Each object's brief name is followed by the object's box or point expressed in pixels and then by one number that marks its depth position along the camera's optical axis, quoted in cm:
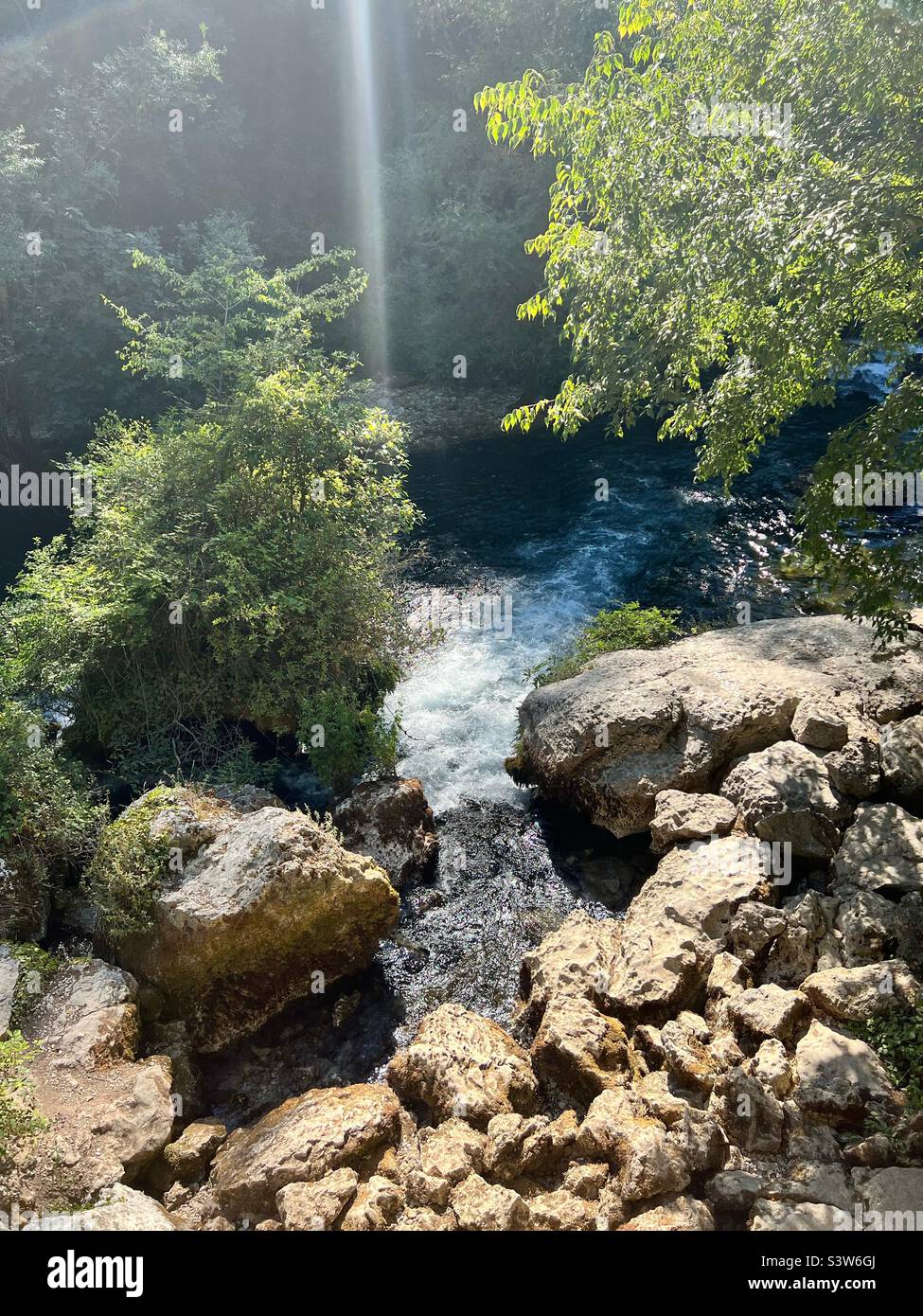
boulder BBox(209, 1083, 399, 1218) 579
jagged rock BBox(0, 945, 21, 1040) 671
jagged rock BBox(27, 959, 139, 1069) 675
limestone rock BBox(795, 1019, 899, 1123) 550
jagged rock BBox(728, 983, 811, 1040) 617
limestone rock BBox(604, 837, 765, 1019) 691
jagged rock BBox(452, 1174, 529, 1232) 507
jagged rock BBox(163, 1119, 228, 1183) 629
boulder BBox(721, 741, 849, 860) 787
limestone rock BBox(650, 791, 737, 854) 842
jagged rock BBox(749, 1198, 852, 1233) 483
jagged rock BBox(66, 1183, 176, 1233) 517
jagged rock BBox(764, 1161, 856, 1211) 502
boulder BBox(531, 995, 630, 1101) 629
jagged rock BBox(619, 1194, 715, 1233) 493
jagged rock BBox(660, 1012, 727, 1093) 602
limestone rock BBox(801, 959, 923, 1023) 611
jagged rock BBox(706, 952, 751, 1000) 670
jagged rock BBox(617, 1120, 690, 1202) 516
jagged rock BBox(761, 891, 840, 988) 697
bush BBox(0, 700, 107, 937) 805
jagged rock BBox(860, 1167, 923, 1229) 482
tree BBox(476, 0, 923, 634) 639
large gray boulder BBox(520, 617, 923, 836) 925
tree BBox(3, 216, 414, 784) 1053
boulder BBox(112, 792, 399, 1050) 745
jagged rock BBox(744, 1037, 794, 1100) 572
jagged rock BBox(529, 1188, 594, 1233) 511
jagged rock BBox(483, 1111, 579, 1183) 568
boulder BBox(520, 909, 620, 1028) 723
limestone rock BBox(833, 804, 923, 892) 714
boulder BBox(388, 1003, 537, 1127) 627
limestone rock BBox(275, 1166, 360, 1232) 530
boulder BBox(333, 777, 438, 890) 946
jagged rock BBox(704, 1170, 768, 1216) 516
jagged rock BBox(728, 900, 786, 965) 706
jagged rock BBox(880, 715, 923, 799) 800
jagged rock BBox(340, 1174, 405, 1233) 515
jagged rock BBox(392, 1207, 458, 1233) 517
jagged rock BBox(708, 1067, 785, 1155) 556
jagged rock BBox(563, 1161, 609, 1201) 539
